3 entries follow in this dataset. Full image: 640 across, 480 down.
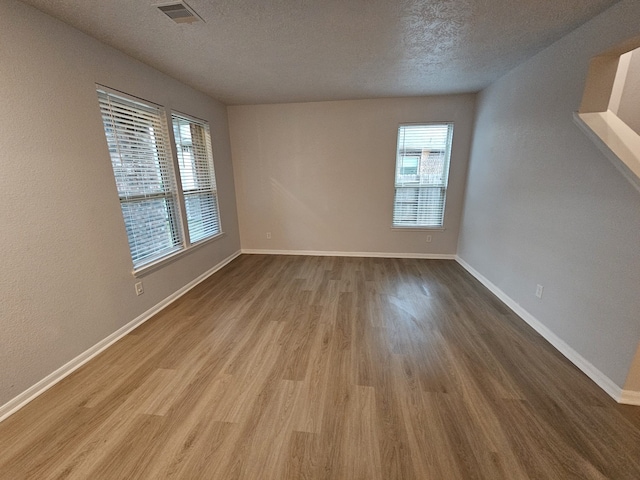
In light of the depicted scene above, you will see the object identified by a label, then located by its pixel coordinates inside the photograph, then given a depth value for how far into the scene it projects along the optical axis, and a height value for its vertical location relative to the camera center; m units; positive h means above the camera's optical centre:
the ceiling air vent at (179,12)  1.64 +1.11
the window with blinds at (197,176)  3.14 +0.02
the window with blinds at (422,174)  3.92 +0.01
